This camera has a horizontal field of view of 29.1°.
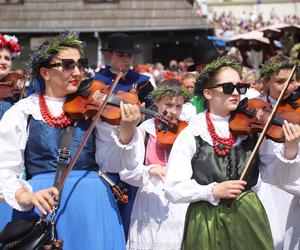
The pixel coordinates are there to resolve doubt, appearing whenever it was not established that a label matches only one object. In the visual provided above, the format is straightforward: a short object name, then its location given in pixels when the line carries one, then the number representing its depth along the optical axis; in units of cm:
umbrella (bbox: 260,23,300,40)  1273
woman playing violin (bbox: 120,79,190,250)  445
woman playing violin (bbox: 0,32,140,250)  333
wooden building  1889
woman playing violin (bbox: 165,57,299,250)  333
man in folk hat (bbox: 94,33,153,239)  591
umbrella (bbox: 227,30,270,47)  1310
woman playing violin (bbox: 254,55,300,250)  464
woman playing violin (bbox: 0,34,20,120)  495
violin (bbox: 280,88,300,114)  416
